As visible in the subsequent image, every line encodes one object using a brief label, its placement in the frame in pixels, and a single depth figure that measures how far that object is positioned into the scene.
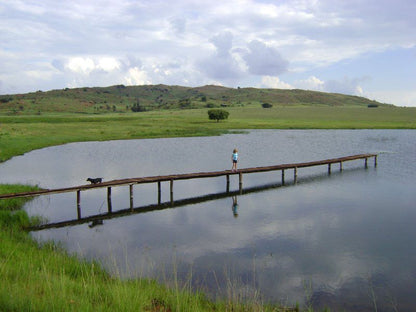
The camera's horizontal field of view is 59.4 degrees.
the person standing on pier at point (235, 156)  31.78
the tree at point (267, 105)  182.76
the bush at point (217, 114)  110.88
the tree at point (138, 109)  190.73
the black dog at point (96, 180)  24.89
